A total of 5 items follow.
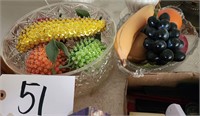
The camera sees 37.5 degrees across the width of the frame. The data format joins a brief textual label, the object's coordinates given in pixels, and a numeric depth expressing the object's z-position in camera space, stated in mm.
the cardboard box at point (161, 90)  476
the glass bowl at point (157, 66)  499
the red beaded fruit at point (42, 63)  471
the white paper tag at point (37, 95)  411
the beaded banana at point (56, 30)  492
